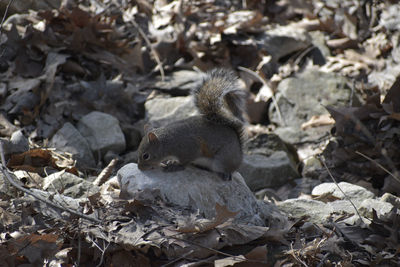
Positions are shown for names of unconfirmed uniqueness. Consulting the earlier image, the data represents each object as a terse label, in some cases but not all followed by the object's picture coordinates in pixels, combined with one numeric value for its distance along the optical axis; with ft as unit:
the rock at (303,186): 34.94
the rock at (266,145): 39.09
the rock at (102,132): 35.81
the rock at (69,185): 25.79
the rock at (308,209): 24.95
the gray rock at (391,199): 25.07
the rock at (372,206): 25.05
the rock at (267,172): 36.01
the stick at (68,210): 19.89
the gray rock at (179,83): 44.42
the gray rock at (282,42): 50.55
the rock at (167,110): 40.63
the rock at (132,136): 38.17
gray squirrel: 26.45
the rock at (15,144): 29.89
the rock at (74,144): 33.69
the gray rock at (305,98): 44.32
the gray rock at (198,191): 23.27
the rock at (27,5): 30.55
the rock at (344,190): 29.52
